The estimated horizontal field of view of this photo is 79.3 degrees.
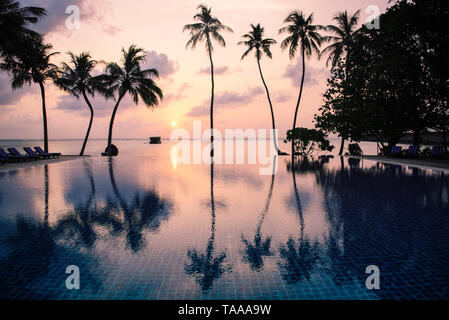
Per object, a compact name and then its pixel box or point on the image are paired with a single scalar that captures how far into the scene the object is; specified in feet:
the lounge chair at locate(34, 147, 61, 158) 71.01
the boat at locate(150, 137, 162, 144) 233.55
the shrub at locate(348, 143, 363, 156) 89.18
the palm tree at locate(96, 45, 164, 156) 83.66
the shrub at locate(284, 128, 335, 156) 83.76
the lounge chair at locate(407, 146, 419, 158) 71.92
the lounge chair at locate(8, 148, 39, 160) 64.55
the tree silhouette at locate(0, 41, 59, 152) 68.08
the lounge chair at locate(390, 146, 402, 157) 76.02
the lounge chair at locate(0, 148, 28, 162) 60.75
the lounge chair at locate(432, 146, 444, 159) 67.14
